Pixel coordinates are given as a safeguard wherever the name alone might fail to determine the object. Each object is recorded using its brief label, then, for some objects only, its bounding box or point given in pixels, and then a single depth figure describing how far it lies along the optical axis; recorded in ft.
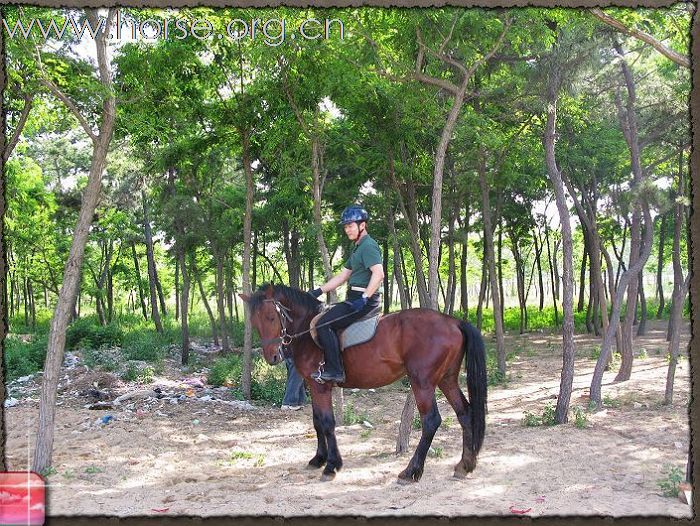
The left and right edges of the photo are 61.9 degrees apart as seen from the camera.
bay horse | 20.22
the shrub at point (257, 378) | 39.93
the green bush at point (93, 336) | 58.39
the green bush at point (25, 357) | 45.73
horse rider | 20.02
